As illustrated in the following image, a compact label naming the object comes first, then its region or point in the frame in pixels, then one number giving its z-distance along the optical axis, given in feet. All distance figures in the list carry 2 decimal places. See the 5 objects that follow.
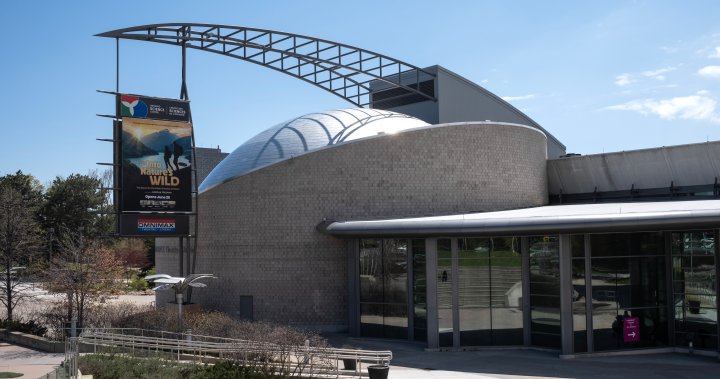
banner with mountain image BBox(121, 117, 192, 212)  96.99
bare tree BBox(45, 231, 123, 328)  94.02
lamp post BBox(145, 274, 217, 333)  81.71
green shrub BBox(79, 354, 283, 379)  58.08
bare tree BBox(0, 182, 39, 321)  112.98
